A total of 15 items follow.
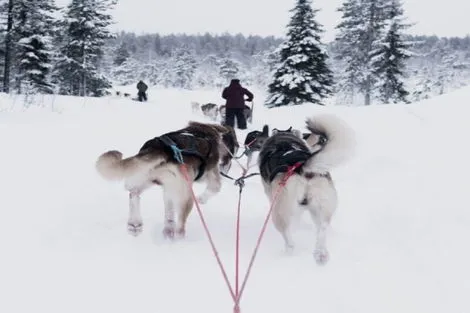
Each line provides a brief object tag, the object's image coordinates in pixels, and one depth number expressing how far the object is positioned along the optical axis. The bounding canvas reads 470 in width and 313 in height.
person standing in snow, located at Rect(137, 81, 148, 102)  27.14
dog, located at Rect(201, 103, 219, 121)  15.80
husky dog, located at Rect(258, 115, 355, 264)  2.58
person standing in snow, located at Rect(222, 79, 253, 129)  10.34
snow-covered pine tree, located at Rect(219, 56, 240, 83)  65.19
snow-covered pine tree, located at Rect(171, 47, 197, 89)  65.81
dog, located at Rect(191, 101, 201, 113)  20.52
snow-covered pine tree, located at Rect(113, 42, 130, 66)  59.69
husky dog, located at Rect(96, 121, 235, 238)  2.81
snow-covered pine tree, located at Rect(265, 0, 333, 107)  21.02
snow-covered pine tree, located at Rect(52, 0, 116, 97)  25.53
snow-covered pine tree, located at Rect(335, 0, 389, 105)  27.42
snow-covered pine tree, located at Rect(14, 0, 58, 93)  21.73
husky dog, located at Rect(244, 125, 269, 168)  5.77
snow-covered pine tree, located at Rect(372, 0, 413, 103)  24.38
